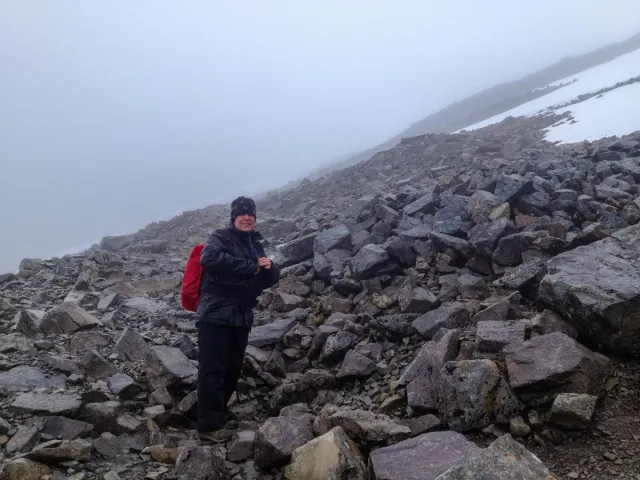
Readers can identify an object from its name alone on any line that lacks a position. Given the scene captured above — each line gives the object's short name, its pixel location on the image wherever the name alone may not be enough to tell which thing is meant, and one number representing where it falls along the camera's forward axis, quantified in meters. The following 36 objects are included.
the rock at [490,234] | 7.64
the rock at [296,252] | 10.88
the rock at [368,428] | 4.12
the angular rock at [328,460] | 3.65
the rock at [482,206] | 8.88
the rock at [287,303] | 8.75
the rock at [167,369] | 6.08
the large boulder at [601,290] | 4.51
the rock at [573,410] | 3.88
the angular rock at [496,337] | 4.89
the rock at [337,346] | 6.54
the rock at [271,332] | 7.28
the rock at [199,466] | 4.21
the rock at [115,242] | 24.19
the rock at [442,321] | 6.20
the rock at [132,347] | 7.00
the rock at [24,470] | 3.83
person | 5.27
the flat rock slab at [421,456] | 3.51
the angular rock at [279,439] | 4.30
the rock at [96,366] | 6.40
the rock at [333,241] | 10.22
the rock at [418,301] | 6.93
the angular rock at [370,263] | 8.48
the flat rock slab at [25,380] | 5.53
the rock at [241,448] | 4.70
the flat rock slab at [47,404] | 5.06
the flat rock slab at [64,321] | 7.66
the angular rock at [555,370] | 4.17
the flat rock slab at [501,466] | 2.68
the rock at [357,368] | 5.89
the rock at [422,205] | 10.84
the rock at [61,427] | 4.79
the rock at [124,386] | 5.85
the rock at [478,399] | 4.25
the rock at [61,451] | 4.17
